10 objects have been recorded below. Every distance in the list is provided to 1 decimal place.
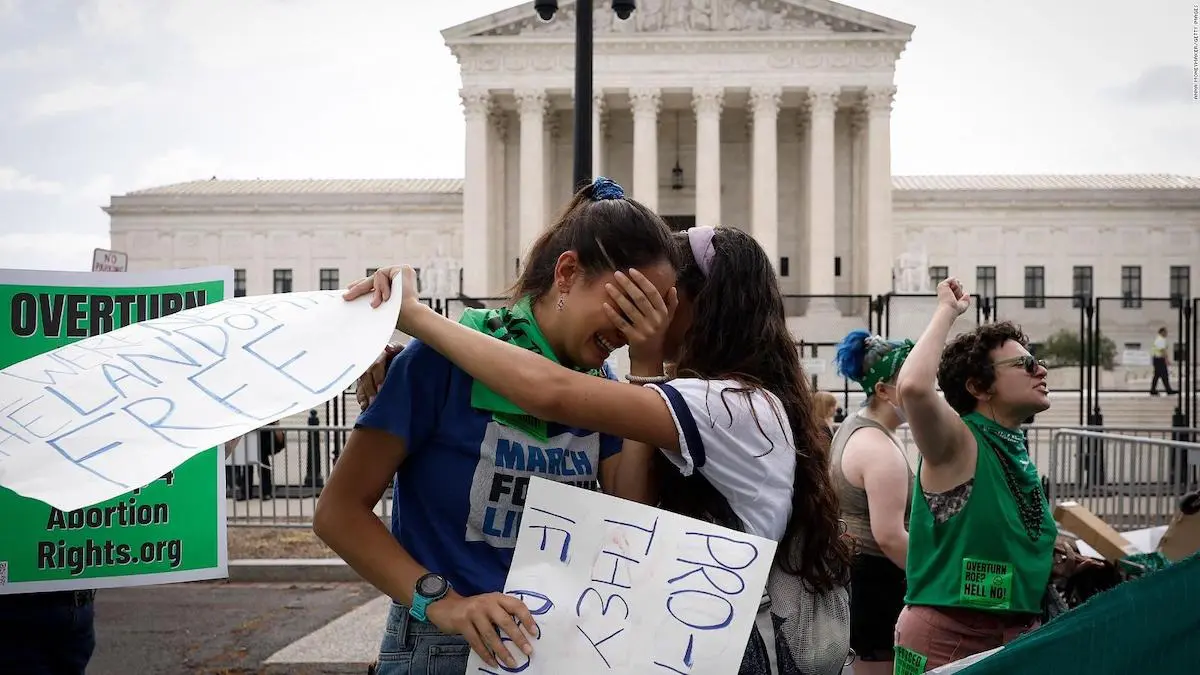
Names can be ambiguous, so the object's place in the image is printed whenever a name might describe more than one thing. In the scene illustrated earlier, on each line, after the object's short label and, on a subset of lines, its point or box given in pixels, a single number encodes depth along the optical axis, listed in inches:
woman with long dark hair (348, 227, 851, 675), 70.1
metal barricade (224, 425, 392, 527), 438.9
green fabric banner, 63.1
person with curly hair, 122.6
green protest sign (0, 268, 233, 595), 110.6
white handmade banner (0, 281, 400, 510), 61.9
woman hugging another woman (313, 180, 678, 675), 70.4
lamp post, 266.8
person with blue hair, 154.5
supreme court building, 1761.8
